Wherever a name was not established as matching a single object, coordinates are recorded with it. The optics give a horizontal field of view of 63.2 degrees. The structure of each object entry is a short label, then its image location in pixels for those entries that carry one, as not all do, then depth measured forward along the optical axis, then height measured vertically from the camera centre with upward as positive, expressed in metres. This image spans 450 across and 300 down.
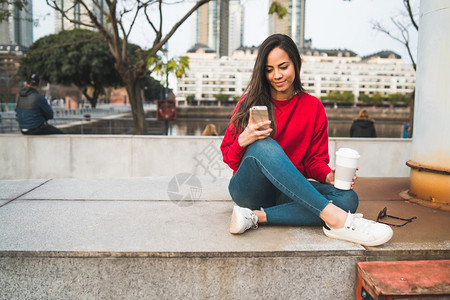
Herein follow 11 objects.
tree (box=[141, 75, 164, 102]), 79.50 +3.36
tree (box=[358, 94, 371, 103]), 94.86 +3.65
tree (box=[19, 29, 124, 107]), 29.06 +3.56
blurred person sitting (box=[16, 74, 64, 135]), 5.61 -0.09
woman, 1.79 -0.27
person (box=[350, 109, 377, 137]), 7.91 -0.31
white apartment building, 107.19 +10.08
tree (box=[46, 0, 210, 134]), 8.00 +1.54
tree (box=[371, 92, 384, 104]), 92.94 +3.53
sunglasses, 2.15 -0.62
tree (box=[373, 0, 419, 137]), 8.89 +2.28
